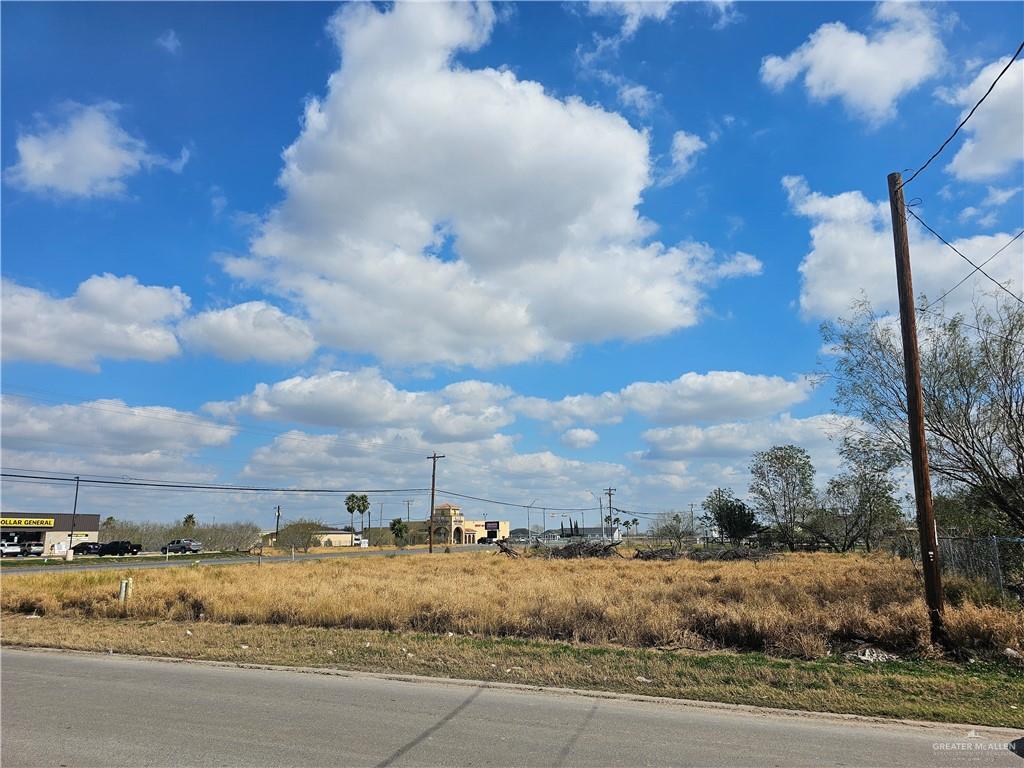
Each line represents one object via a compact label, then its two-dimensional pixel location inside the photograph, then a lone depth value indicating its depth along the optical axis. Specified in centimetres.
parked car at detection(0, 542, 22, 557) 6019
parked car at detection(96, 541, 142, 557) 6544
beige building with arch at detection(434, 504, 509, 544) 12134
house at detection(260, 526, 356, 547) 9766
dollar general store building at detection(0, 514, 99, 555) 7800
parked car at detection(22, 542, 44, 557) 6298
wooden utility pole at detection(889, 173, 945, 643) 1103
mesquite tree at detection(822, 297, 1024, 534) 1465
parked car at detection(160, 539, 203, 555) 7356
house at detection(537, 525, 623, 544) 8512
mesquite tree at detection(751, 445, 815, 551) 5456
